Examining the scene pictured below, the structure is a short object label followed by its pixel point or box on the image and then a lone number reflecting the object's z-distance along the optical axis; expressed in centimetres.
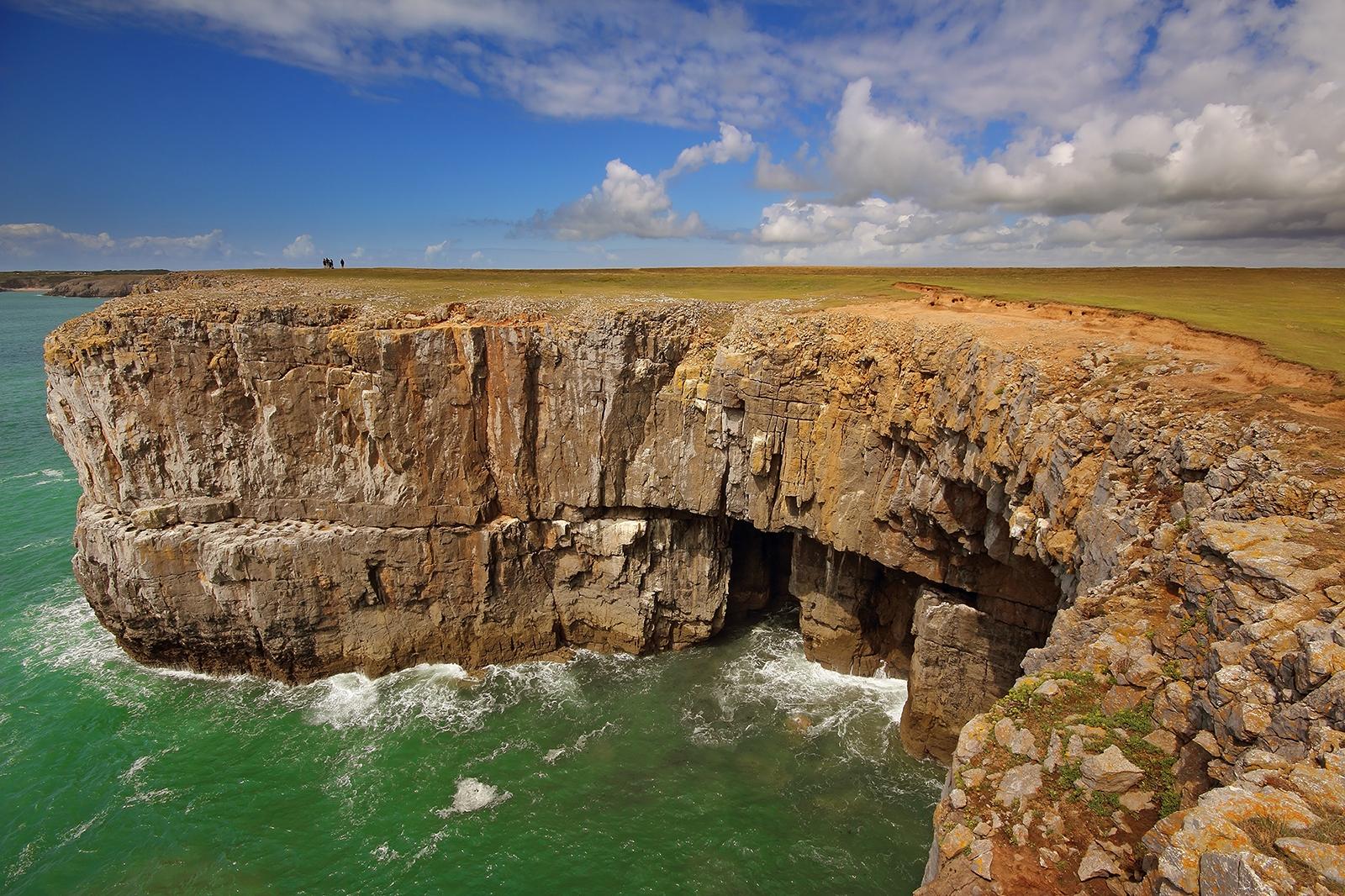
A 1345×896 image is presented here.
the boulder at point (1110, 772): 719
